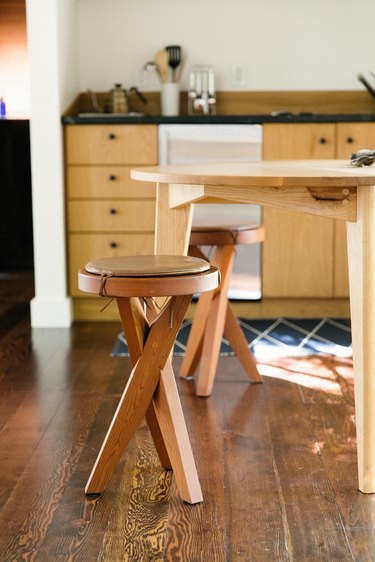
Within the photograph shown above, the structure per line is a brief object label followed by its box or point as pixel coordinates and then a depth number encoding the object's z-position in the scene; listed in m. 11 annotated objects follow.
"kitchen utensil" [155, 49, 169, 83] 4.45
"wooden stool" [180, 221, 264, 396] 2.96
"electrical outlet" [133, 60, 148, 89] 4.59
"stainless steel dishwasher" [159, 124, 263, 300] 4.03
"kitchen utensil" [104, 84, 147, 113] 4.36
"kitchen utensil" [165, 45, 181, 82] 4.47
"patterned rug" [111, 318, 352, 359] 3.57
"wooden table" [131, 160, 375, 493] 2.09
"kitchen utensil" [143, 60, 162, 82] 4.48
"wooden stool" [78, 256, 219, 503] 2.05
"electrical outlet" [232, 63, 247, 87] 4.58
